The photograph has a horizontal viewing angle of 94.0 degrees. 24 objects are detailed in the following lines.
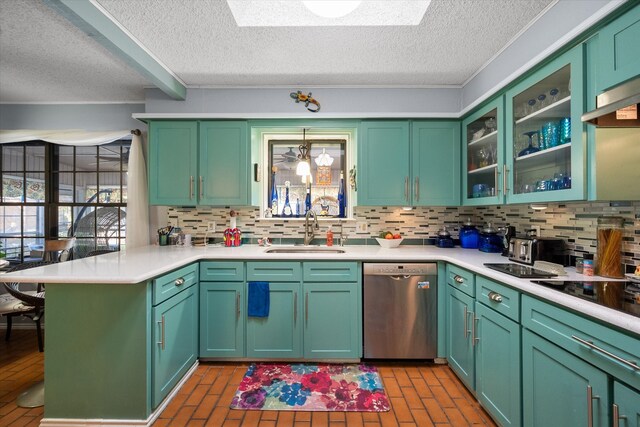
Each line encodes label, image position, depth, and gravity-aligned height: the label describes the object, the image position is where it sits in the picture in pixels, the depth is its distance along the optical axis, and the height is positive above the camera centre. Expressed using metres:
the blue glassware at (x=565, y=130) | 1.60 +0.46
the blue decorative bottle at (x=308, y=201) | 3.22 +0.14
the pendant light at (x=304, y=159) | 3.14 +0.58
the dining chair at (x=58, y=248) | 3.11 -0.36
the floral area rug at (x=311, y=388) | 1.97 -1.26
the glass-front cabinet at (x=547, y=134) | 1.53 +0.48
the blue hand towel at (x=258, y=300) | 2.45 -0.71
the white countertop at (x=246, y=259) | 1.21 -0.34
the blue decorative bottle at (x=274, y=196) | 3.25 +0.19
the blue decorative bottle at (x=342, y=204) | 3.23 +0.11
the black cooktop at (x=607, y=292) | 1.11 -0.34
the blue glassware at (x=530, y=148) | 1.92 +0.44
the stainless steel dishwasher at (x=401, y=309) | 2.45 -0.79
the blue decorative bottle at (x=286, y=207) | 3.23 +0.07
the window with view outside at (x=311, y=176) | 3.26 +0.42
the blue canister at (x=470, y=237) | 2.89 -0.23
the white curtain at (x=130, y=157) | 3.05 +0.59
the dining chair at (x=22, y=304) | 2.35 -0.80
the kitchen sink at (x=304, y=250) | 2.81 -0.35
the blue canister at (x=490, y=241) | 2.63 -0.24
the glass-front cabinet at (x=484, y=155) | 2.25 +0.50
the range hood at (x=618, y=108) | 1.16 +0.44
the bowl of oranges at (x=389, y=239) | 2.92 -0.25
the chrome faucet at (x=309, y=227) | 3.03 -0.14
